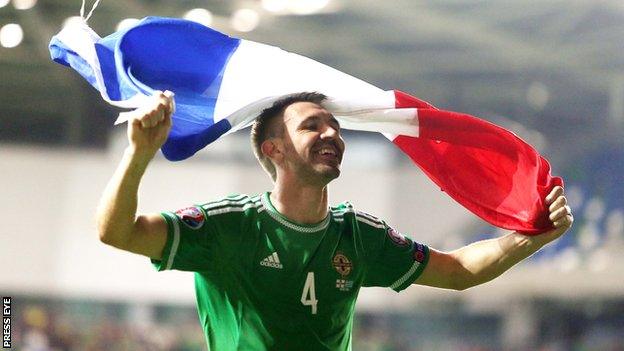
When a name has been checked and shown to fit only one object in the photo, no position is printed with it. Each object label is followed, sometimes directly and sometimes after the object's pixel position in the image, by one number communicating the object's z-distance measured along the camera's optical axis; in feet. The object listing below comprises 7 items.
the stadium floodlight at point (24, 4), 61.17
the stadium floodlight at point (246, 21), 64.18
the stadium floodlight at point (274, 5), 64.59
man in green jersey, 17.58
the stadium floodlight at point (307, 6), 65.92
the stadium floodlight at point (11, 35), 62.13
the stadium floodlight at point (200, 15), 62.75
